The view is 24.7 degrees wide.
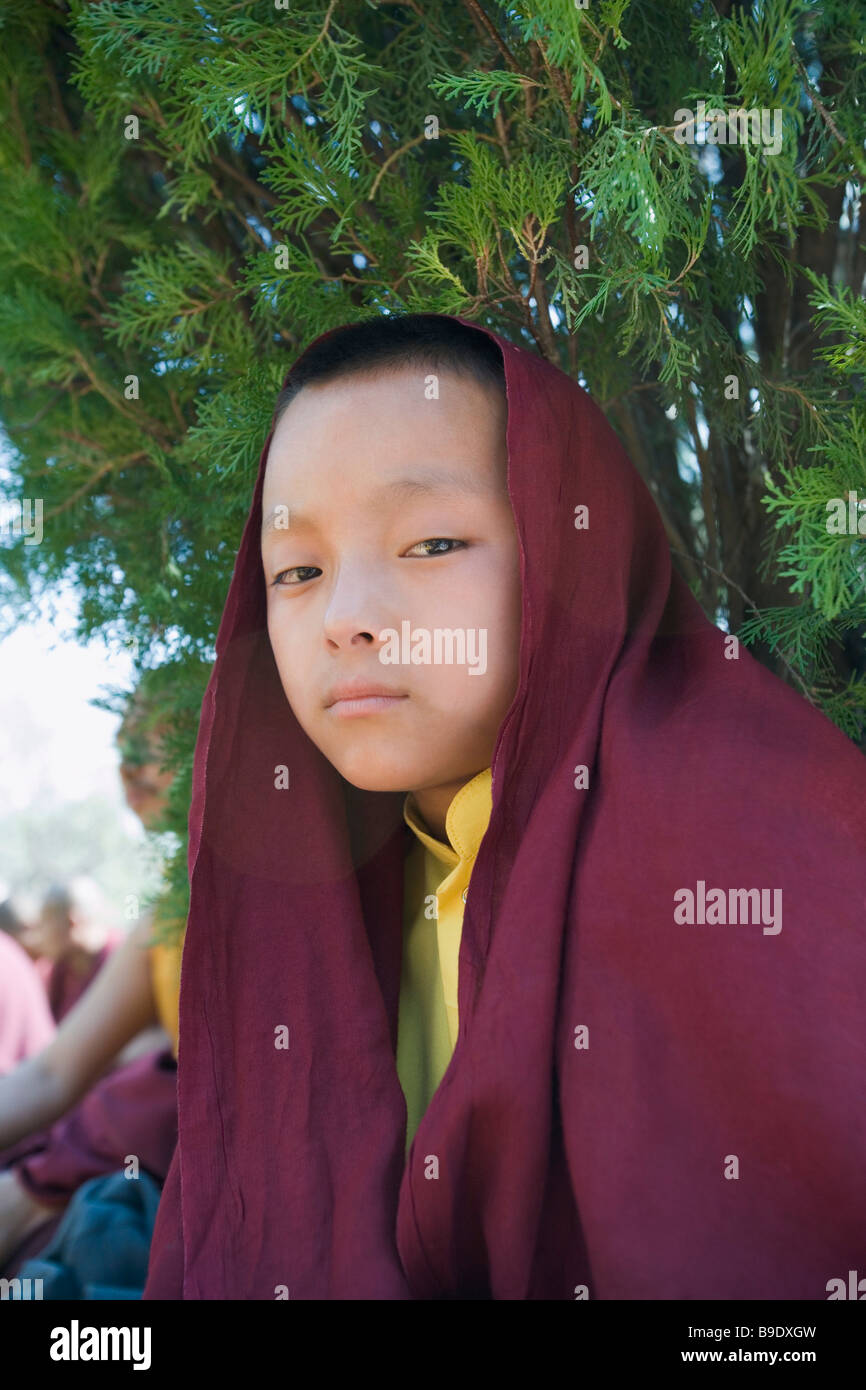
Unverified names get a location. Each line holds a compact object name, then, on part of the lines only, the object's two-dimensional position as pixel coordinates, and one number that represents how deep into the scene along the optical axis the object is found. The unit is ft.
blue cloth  3.20
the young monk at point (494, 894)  2.29
